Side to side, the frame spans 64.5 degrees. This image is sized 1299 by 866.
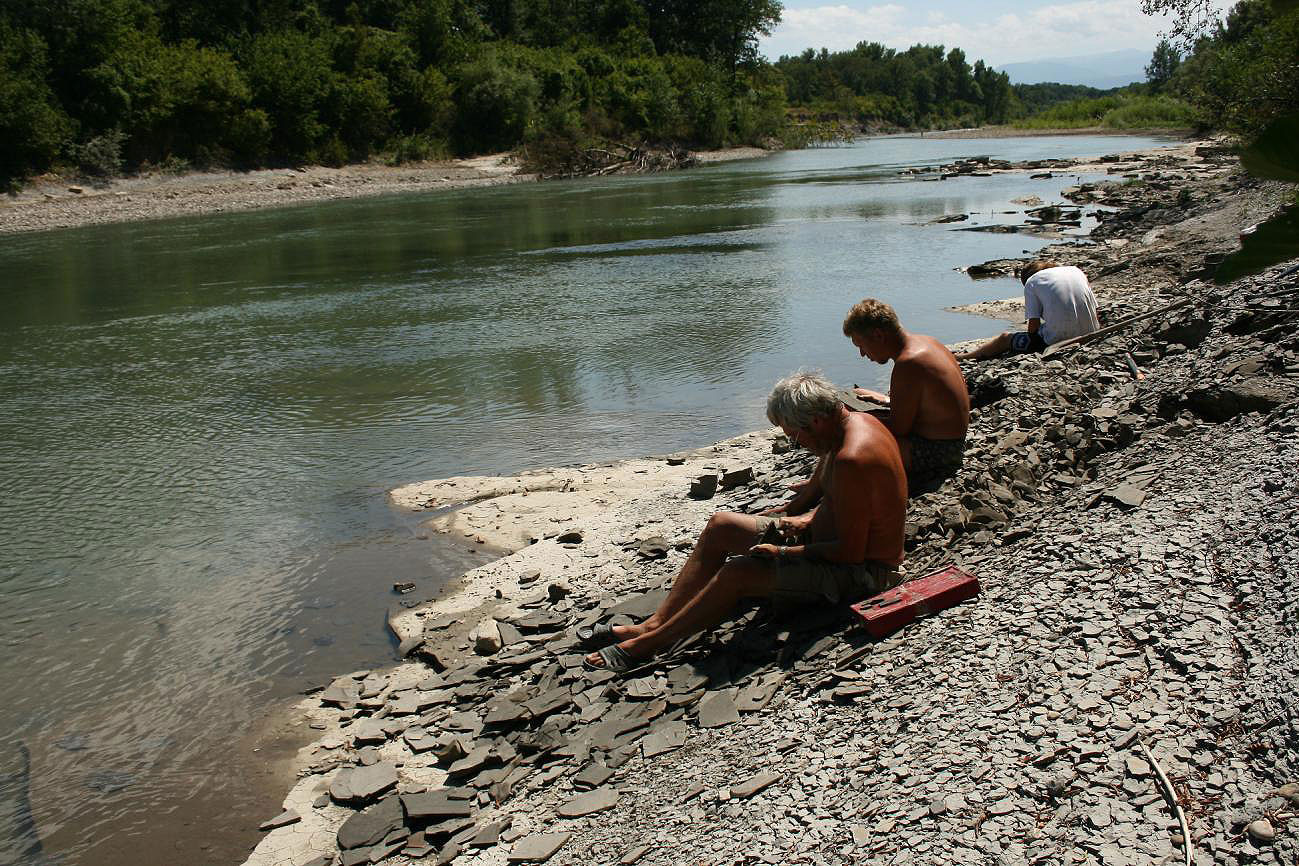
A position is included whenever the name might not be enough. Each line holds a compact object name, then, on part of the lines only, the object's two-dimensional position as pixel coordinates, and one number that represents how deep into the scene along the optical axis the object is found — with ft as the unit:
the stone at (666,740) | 15.33
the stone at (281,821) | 16.70
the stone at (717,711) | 15.29
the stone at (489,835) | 14.69
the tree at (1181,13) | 81.41
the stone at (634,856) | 12.78
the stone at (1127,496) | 16.88
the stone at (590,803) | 14.51
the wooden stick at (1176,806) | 9.96
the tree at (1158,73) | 352.08
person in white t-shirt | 30.89
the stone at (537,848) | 13.88
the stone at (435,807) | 15.69
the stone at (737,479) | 27.53
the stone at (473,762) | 16.71
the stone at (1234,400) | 19.84
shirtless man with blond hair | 21.08
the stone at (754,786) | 12.95
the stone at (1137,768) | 11.01
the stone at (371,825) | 15.71
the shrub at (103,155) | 153.38
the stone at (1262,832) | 9.79
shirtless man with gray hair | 16.75
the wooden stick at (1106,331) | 30.45
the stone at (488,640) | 20.56
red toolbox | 15.66
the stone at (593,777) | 15.25
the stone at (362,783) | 16.85
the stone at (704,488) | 27.27
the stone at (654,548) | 23.77
